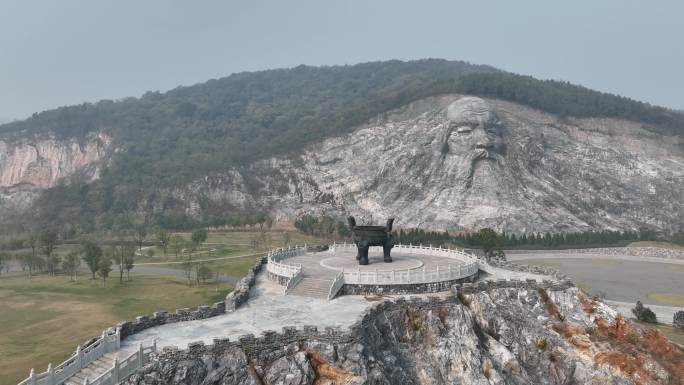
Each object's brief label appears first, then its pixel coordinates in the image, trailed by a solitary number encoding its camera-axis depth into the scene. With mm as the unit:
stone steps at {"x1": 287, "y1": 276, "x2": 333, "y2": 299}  37719
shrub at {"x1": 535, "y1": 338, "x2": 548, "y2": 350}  36375
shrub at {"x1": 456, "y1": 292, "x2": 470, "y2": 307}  37944
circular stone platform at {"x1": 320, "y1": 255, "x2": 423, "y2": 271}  44438
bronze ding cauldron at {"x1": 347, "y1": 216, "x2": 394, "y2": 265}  45281
